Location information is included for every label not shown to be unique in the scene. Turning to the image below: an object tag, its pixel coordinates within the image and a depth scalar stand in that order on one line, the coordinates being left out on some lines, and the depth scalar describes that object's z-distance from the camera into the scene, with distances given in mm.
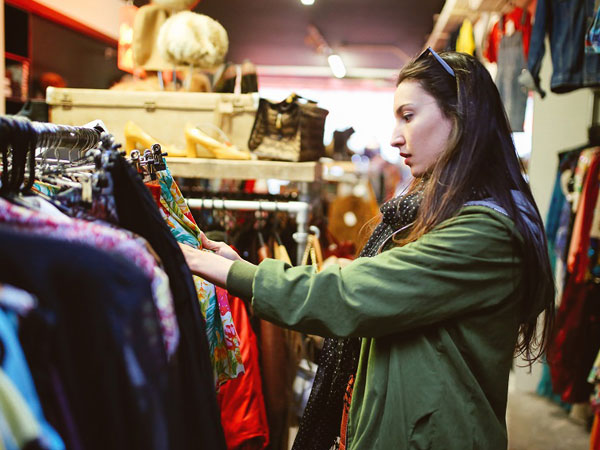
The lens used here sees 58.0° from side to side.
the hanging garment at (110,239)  642
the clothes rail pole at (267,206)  1765
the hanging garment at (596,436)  2221
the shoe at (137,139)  2029
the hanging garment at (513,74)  3211
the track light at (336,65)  8875
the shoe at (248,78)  2695
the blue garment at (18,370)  569
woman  991
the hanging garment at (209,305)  1134
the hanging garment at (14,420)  554
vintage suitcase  2217
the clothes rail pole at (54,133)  772
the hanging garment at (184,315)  762
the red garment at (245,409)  1438
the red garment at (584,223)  2656
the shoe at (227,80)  2555
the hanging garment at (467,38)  4016
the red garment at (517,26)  3301
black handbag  2128
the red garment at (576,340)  2822
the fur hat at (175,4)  2674
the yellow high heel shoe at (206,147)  2041
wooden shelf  2006
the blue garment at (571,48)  2160
